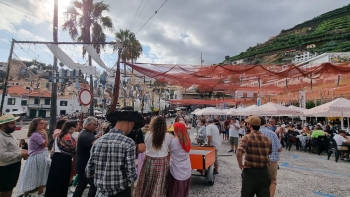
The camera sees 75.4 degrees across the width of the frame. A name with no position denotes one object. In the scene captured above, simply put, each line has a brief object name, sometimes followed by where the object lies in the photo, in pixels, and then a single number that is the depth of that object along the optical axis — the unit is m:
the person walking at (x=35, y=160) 4.24
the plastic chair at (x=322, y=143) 10.39
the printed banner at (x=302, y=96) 13.88
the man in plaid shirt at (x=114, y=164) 2.17
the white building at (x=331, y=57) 28.69
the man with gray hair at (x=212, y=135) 6.29
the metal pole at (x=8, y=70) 9.32
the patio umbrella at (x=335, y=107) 9.73
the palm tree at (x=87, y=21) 15.04
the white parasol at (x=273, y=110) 11.91
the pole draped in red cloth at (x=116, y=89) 6.31
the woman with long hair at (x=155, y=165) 3.39
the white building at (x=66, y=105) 49.34
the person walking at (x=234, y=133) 10.96
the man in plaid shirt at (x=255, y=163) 3.17
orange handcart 4.93
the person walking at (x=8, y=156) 3.35
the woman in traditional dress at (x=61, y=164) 3.96
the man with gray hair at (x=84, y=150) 3.44
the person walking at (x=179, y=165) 3.50
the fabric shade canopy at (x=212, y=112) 19.19
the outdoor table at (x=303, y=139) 11.45
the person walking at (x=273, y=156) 4.01
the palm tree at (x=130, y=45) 23.20
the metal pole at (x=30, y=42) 8.22
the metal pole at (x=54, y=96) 10.03
